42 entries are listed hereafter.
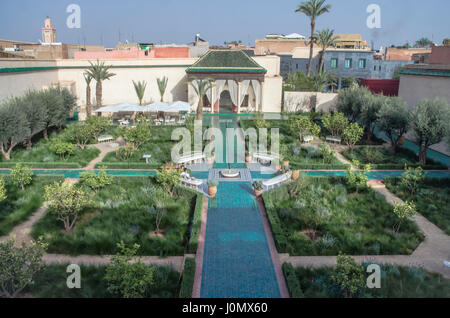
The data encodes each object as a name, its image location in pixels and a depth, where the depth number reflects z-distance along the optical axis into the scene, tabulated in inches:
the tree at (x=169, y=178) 626.2
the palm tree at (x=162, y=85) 1371.8
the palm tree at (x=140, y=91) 1298.6
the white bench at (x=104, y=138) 967.6
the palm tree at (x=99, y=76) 1214.3
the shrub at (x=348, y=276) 363.9
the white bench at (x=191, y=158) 762.5
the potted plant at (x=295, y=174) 706.2
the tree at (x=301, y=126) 961.5
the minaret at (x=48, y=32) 1919.3
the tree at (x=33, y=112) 857.0
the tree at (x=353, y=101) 1028.1
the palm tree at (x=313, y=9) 1661.4
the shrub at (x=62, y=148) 802.2
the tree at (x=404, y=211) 520.7
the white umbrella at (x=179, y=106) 1146.7
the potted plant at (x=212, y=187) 632.4
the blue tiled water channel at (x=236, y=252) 393.4
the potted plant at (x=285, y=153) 776.2
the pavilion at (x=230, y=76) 1365.7
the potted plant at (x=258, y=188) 634.8
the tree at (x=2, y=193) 545.3
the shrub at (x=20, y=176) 647.1
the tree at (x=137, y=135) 851.4
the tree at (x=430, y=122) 759.1
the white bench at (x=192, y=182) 656.4
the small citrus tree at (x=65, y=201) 510.2
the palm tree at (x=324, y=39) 1796.3
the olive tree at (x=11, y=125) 772.0
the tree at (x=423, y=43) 4508.4
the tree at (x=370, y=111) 960.3
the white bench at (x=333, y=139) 982.3
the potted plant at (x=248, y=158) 824.3
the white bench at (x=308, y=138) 958.6
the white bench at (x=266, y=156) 804.6
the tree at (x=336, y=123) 970.1
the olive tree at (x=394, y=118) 865.5
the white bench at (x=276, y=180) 652.7
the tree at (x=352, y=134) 875.4
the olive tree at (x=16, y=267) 359.9
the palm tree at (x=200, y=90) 1175.9
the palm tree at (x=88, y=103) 1197.1
